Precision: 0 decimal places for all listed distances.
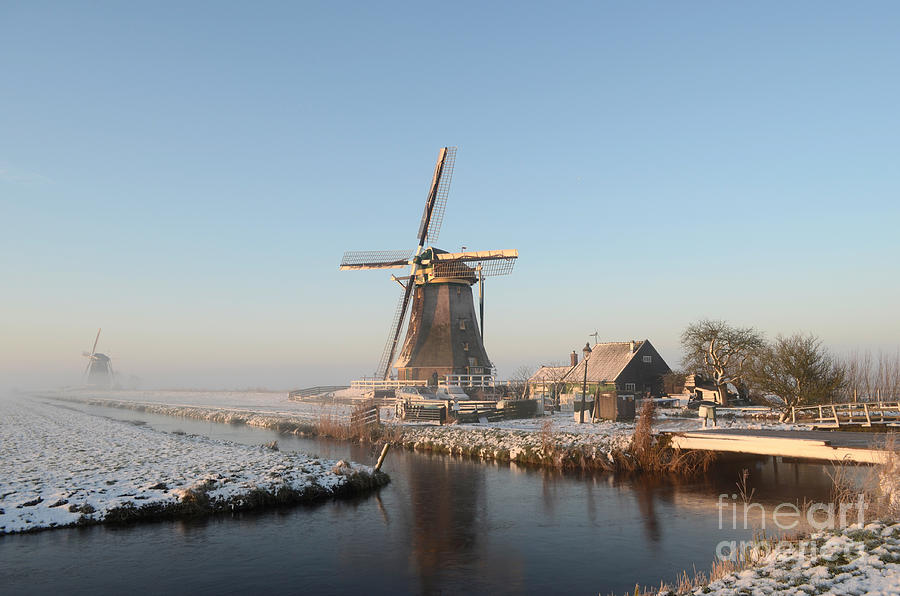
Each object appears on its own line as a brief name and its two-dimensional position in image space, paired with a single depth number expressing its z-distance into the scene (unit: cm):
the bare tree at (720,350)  4553
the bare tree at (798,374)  3162
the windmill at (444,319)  4622
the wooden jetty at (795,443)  1716
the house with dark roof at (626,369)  4609
